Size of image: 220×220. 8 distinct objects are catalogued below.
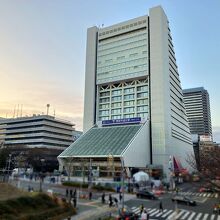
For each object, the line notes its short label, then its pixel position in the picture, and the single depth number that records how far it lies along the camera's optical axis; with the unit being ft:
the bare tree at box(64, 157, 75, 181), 276.51
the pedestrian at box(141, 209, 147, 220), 93.66
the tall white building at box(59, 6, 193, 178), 295.69
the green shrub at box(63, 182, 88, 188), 212.02
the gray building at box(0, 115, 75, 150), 478.18
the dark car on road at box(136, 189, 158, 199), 165.89
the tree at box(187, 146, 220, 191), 98.48
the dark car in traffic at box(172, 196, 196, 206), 143.33
